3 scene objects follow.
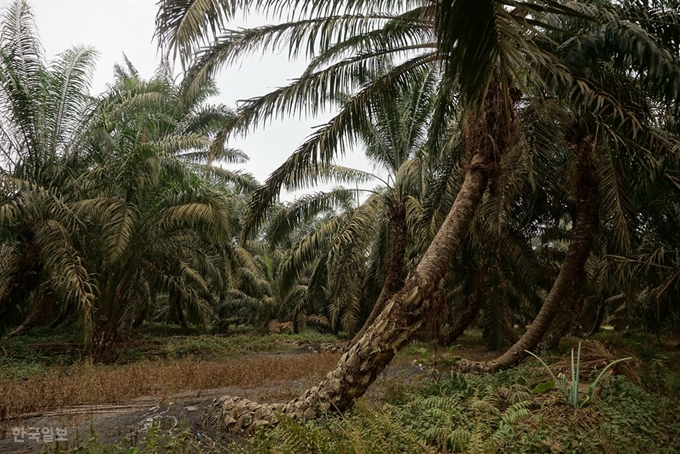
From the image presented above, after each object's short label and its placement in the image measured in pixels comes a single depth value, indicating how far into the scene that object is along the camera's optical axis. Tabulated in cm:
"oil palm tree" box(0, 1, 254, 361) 979
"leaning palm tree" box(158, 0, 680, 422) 287
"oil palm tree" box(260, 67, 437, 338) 1070
